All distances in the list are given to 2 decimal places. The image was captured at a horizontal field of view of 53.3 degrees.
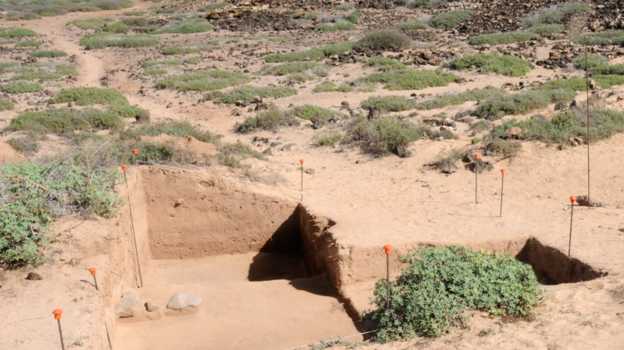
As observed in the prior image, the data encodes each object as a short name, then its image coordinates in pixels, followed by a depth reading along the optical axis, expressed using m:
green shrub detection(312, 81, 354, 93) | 19.33
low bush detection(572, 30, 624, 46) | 23.27
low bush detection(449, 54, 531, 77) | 20.14
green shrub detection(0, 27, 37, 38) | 36.42
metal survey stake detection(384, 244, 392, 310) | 6.55
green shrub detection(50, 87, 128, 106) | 18.61
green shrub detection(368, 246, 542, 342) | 6.23
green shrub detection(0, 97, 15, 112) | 17.80
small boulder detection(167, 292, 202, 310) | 7.89
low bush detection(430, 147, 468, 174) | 12.09
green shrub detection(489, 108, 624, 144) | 12.54
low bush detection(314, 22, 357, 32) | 33.41
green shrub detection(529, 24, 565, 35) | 26.62
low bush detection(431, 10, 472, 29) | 30.95
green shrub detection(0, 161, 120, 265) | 7.38
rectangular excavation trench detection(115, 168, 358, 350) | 8.79
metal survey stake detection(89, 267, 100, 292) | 6.98
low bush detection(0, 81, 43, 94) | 20.33
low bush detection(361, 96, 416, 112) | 16.52
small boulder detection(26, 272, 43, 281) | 7.26
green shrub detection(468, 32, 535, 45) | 25.44
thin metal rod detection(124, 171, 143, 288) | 9.15
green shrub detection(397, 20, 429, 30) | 30.72
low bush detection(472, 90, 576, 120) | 14.95
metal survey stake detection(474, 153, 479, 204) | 11.04
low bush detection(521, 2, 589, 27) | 28.28
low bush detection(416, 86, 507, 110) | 16.53
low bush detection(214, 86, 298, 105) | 18.56
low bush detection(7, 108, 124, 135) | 14.84
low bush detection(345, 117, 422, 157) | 13.15
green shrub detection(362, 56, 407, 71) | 21.53
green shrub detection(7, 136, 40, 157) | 12.70
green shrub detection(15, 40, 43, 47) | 32.78
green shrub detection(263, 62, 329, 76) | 22.18
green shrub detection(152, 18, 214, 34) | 36.41
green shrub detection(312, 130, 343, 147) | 14.26
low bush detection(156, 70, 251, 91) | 20.42
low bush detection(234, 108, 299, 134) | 15.85
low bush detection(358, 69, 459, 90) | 19.38
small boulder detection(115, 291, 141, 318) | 7.67
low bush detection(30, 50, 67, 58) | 29.24
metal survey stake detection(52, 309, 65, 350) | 5.68
